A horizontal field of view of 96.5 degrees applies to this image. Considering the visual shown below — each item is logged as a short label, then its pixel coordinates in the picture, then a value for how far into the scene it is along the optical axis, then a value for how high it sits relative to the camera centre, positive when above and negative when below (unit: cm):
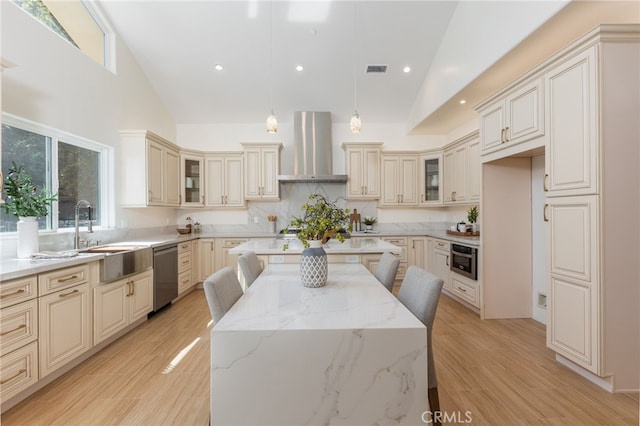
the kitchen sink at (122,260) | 264 -47
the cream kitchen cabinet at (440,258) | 412 -69
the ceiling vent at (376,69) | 436 +222
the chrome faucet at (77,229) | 287 -15
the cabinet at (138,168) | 383 +62
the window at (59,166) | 249 +50
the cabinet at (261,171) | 493 +74
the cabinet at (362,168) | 500 +79
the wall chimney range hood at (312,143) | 506 +125
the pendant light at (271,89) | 292 +205
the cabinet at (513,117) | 248 +93
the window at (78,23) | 281 +213
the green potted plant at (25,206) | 222 +7
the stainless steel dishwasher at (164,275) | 351 -80
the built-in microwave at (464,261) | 344 -62
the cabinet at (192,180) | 482 +58
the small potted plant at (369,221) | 514 -15
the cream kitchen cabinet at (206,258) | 470 -73
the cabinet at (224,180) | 498 +59
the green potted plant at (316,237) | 179 -16
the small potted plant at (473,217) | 407 -7
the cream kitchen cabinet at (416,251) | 473 -64
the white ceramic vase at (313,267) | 179 -34
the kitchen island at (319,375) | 118 -68
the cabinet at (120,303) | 258 -91
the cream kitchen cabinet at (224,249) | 470 -59
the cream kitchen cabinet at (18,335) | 176 -79
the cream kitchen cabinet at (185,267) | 415 -79
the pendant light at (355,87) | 294 +207
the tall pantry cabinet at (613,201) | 195 +7
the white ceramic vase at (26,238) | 229 -19
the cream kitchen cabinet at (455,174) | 415 +59
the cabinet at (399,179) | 504 +60
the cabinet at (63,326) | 204 -87
